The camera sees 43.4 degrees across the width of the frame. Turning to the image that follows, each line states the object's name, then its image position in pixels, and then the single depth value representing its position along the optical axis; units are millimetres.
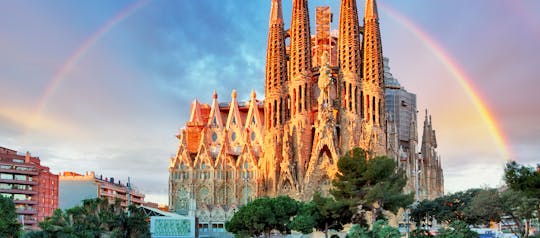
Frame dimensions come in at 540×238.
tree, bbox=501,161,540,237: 45625
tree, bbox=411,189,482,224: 55188
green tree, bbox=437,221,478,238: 43400
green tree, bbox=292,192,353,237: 50106
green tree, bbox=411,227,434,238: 50838
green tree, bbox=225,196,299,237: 51469
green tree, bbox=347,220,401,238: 40938
